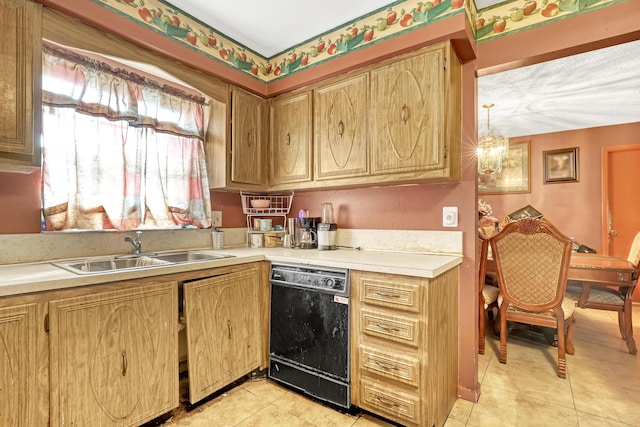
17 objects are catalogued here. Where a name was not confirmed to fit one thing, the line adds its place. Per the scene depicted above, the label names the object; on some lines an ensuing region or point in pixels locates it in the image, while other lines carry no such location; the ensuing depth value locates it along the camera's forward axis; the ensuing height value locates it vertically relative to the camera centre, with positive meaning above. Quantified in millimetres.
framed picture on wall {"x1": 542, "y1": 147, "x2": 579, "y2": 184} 4406 +651
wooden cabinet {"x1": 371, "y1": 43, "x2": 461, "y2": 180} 1777 +580
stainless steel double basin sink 1742 -286
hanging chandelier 3699 +715
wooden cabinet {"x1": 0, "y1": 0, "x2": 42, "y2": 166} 1359 +614
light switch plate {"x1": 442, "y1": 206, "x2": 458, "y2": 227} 1985 -32
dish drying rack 2732 +55
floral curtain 1747 +427
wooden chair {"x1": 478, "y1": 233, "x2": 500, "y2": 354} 2543 -744
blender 2336 -176
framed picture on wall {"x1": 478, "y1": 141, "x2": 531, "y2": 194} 4781 +579
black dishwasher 1756 -716
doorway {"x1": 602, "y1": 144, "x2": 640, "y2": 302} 4078 +136
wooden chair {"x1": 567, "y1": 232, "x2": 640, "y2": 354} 2535 -772
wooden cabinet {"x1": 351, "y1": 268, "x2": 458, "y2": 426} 1515 -705
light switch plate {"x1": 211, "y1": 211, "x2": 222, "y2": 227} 2513 -36
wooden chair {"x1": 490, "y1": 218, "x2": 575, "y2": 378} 2271 -508
